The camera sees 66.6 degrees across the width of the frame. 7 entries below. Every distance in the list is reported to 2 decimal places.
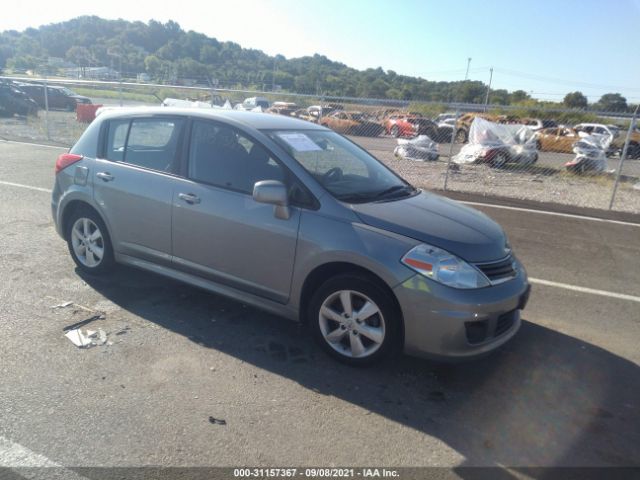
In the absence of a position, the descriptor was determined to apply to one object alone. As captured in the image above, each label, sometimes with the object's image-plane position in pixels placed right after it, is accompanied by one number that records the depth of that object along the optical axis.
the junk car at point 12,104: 22.34
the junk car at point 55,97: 29.20
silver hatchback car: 3.16
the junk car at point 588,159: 13.91
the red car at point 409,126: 20.68
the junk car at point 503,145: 14.38
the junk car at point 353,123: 16.03
